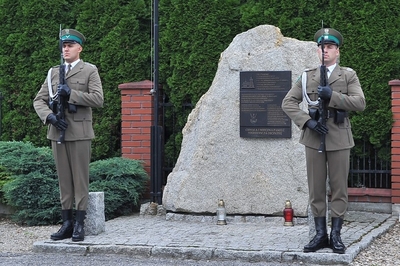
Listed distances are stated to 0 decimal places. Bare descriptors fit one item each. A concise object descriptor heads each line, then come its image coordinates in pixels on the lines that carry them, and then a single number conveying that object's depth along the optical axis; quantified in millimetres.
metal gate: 9039
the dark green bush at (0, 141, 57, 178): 8445
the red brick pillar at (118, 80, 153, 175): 9453
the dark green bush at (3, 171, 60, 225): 8305
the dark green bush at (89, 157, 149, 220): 8664
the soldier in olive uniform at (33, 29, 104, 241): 6848
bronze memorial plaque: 8086
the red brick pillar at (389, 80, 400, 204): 8672
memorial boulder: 8000
